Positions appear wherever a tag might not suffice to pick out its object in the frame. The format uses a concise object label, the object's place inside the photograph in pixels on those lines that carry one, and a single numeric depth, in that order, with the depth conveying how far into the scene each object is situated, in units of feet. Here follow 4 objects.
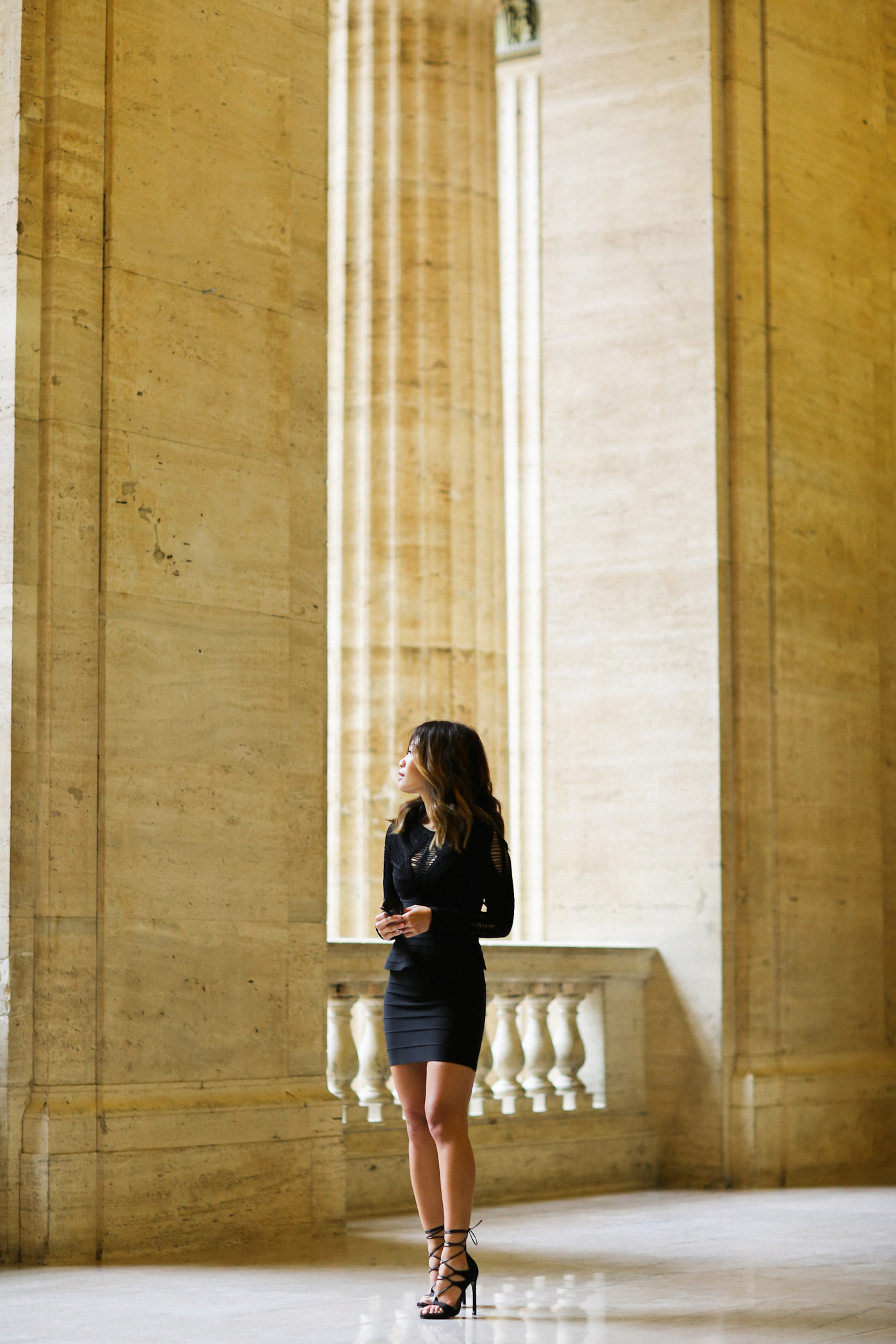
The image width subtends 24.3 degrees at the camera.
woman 24.64
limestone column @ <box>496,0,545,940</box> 80.89
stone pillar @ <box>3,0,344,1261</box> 30.22
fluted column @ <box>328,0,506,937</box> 59.00
